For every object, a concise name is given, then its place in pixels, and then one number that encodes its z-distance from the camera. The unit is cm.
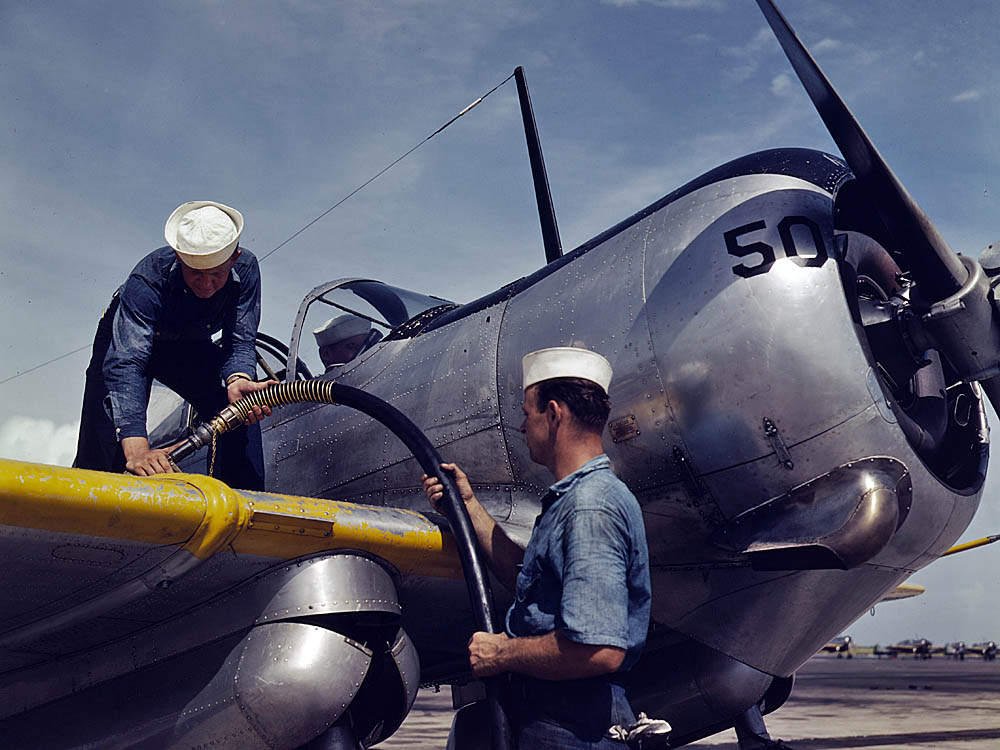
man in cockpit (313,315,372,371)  527
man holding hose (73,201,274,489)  370
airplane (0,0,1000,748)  293
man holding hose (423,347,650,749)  192
